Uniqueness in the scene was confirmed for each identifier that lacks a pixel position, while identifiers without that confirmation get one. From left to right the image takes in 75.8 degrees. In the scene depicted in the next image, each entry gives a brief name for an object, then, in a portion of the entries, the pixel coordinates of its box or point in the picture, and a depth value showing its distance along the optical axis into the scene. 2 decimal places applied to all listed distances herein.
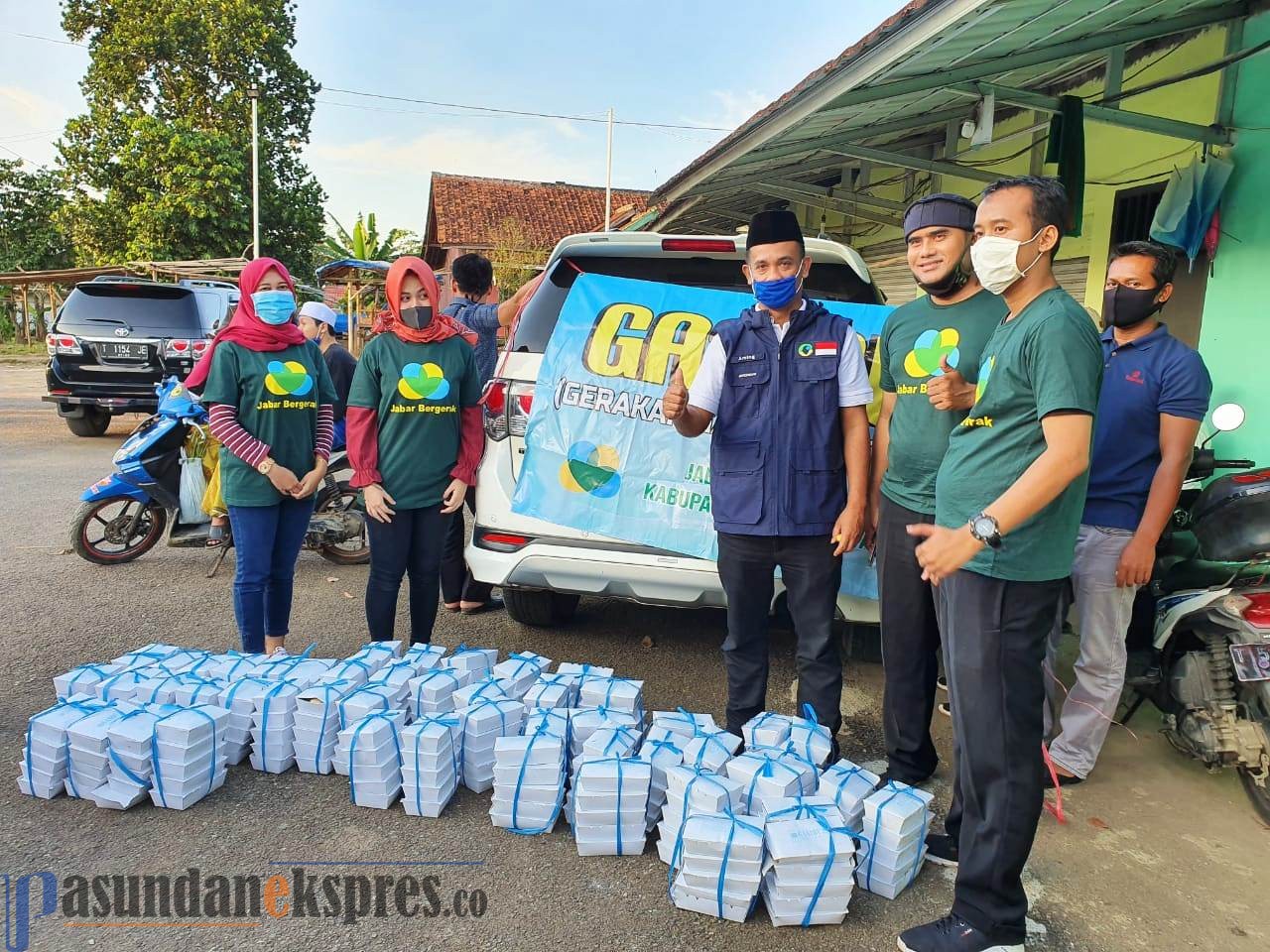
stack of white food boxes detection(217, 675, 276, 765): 3.05
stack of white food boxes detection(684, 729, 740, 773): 2.83
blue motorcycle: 5.49
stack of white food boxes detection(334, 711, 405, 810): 2.82
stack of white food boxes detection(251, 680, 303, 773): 3.02
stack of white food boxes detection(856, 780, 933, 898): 2.45
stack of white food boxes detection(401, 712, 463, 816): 2.81
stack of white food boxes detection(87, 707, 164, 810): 2.73
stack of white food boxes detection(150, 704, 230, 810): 2.75
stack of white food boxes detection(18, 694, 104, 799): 2.79
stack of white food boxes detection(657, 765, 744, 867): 2.54
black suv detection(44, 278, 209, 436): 10.51
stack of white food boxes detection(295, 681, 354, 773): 3.03
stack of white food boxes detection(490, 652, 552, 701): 3.34
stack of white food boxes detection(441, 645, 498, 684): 3.45
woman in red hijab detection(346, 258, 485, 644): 3.63
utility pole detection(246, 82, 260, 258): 22.97
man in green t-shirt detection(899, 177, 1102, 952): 1.98
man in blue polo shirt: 2.98
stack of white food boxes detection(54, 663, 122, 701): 3.21
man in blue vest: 2.94
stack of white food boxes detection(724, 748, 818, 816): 2.64
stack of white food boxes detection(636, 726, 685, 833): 2.73
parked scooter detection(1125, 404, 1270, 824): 2.97
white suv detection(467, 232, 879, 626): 3.61
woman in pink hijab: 3.58
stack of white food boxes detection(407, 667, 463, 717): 3.19
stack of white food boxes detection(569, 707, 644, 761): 2.97
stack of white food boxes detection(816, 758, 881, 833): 2.63
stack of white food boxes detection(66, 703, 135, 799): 2.75
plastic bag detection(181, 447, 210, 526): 5.57
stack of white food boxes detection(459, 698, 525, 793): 2.96
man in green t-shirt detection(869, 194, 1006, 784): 2.72
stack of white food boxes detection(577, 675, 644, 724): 3.27
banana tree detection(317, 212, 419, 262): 32.38
